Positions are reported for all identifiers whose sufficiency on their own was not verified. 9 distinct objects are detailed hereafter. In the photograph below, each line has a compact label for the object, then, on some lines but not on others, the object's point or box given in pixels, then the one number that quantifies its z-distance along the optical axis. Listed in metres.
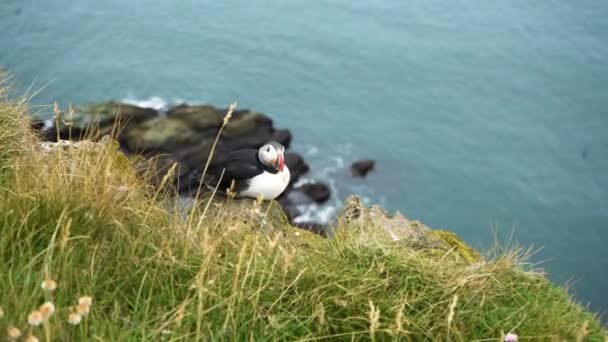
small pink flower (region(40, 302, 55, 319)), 2.64
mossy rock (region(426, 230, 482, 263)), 6.27
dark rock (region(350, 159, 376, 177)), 24.66
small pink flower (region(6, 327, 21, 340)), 2.74
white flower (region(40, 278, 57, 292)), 2.90
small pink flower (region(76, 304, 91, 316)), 2.82
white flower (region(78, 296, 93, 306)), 2.82
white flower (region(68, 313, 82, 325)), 2.82
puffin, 8.88
